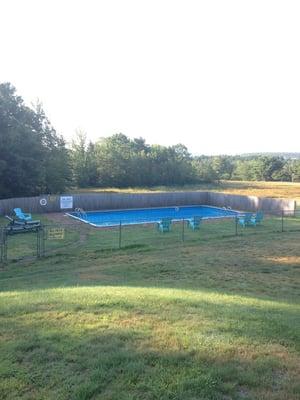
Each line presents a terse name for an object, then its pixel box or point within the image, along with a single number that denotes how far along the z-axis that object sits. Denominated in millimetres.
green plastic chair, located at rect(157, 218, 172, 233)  23298
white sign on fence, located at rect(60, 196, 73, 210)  34153
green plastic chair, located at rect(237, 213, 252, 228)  25859
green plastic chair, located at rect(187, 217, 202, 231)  24641
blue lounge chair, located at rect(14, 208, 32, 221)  25312
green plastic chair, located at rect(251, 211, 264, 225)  26234
